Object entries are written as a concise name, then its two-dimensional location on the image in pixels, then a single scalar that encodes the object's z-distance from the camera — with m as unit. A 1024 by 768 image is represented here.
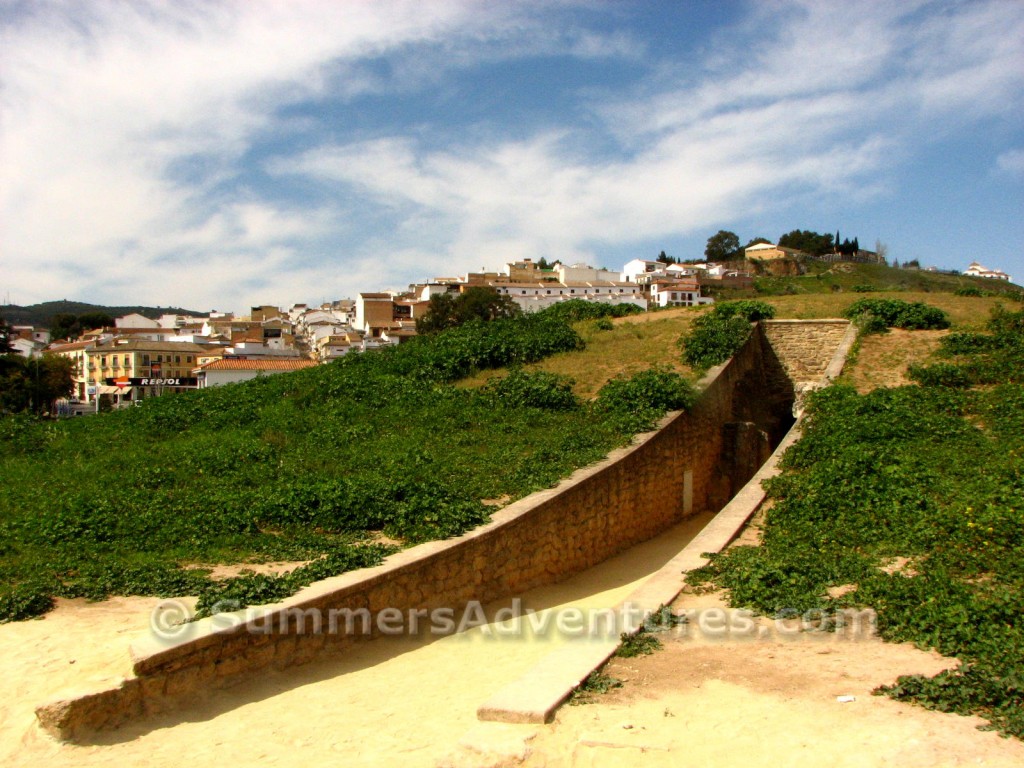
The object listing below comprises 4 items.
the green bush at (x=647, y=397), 11.93
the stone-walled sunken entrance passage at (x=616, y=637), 4.46
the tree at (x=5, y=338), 38.61
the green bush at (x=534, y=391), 12.91
